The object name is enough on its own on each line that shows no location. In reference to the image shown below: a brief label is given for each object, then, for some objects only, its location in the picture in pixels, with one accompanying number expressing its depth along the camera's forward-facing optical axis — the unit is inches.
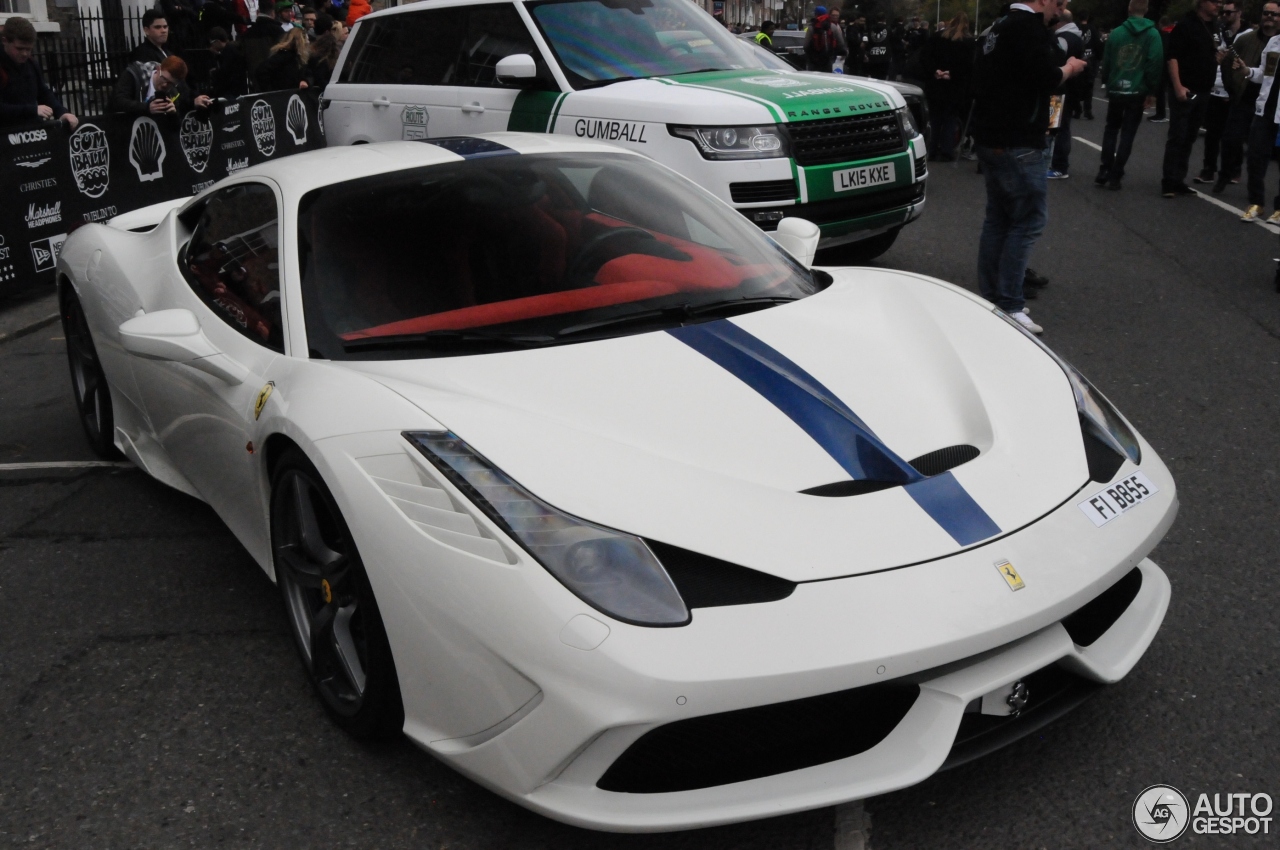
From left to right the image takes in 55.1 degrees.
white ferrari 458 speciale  86.9
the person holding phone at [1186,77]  423.2
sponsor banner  318.0
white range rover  255.0
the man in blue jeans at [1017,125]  234.4
